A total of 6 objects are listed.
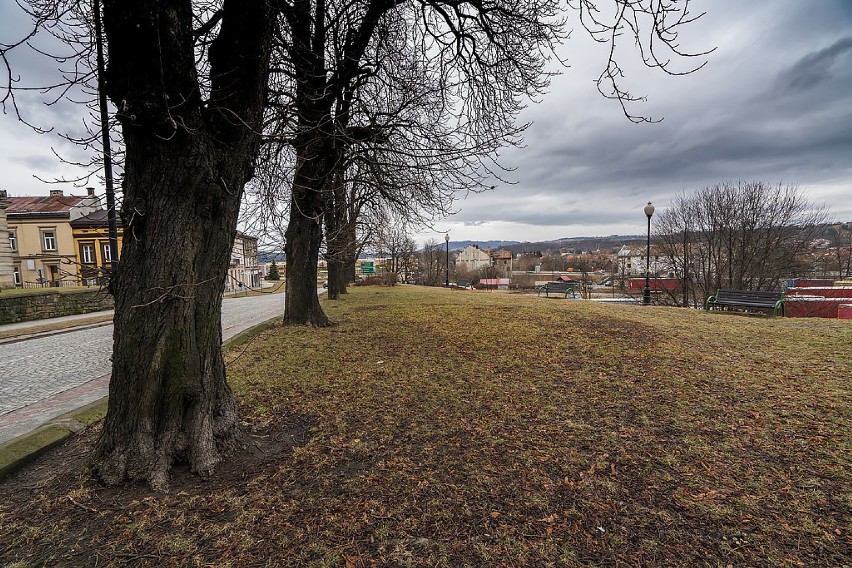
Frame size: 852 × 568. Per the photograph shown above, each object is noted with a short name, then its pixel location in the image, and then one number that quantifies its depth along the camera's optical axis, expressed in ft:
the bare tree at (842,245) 76.95
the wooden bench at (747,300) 32.89
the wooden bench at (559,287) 73.61
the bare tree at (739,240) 67.97
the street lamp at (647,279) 52.19
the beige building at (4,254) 83.05
